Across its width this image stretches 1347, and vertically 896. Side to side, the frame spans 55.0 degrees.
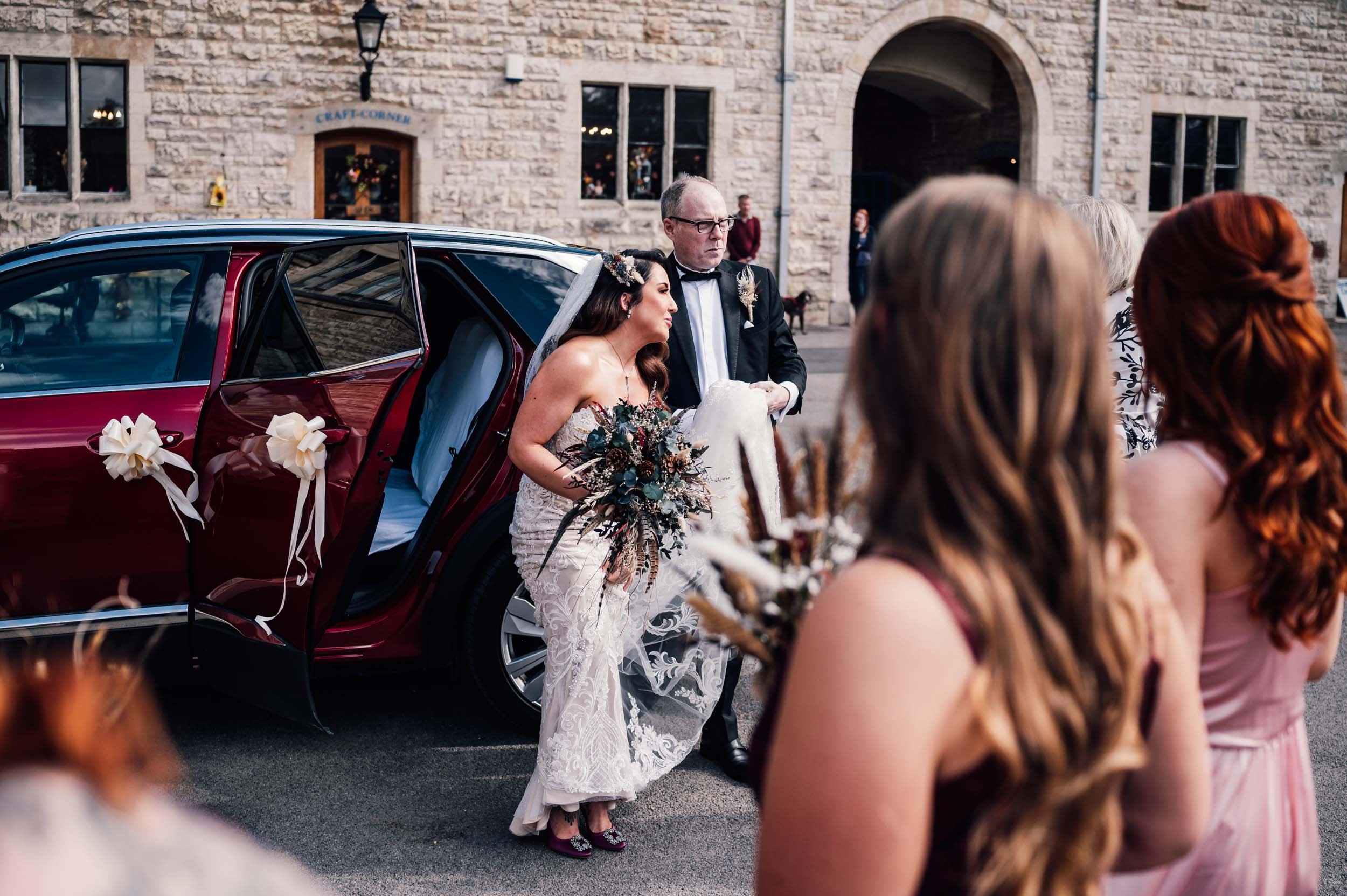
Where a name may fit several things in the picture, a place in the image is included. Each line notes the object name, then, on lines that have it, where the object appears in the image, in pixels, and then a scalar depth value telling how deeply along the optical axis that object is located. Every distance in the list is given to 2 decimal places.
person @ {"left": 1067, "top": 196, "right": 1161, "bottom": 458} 3.84
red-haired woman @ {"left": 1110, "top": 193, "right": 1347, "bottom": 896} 1.80
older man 4.92
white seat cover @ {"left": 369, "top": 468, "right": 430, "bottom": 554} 5.52
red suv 4.21
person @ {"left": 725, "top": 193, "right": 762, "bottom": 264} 17.73
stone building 15.99
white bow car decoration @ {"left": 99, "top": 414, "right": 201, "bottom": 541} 4.28
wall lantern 15.64
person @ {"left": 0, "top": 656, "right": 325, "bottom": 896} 0.84
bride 3.98
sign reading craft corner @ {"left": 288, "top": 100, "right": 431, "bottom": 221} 16.67
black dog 18.27
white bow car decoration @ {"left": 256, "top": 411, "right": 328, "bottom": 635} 4.11
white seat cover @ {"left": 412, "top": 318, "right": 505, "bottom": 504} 5.42
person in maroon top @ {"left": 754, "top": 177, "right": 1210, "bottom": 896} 1.18
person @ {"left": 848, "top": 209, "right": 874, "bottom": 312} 20.23
